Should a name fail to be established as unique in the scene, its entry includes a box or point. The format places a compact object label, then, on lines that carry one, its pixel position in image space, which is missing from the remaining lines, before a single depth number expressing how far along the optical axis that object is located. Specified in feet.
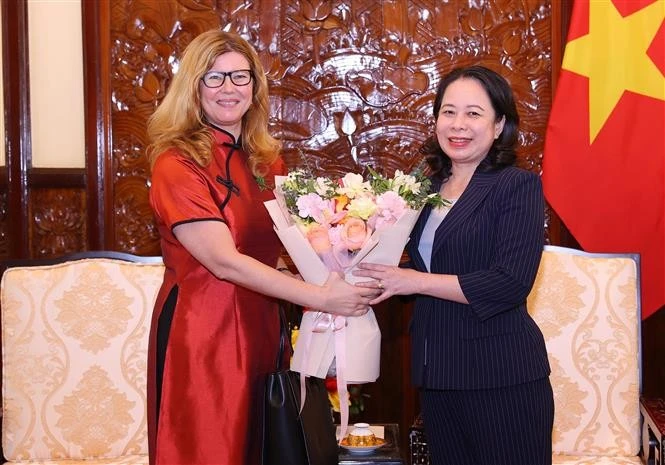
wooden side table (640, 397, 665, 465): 8.28
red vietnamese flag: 10.66
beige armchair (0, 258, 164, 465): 8.94
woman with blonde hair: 6.88
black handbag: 6.76
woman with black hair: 6.89
